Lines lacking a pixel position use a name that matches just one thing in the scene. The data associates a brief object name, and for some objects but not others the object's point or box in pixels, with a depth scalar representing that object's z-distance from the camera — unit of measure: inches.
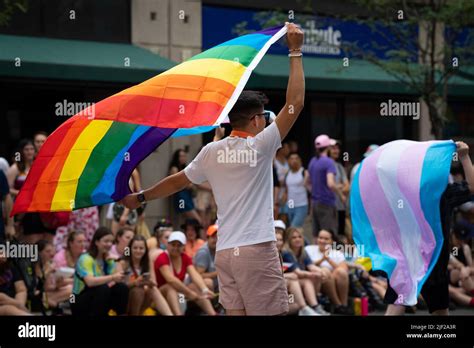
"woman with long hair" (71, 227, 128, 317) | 456.8
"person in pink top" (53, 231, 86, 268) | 490.9
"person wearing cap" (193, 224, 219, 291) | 530.9
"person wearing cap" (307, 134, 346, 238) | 650.8
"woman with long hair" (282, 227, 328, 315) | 545.0
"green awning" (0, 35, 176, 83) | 678.5
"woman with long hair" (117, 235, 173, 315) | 484.1
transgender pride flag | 363.3
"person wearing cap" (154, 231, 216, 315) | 504.4
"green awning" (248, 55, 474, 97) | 783.1
